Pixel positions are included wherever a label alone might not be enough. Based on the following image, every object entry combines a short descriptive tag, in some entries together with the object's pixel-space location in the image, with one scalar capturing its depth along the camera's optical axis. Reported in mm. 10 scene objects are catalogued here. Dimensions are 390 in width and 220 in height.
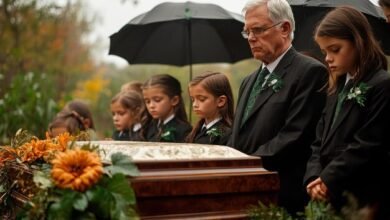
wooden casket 3096
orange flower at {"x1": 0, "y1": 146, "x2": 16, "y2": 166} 3770
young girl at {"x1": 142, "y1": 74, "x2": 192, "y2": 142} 6035
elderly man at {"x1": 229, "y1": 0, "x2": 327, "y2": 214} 3863
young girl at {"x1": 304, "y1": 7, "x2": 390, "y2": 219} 3354
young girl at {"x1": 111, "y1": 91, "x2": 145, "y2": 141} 7035
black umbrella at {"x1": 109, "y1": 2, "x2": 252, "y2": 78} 6621
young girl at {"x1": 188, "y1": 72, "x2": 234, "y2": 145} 5234
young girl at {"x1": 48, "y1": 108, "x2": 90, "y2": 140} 6988
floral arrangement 2867
